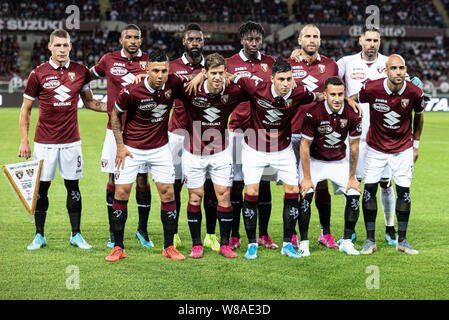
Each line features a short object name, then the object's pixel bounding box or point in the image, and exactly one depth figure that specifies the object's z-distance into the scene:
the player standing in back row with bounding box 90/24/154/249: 13.73
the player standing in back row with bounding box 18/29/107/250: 13.34
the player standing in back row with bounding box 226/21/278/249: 13.52
